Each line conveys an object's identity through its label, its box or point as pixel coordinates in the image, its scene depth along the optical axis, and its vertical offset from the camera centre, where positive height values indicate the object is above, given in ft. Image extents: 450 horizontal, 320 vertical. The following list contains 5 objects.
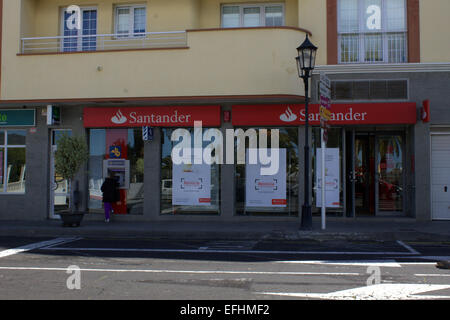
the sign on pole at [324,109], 39.91 +6.09
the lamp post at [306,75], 40.22 +9.12
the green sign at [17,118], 51.26 +6.69
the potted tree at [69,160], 44.09 +1.72
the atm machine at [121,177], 50.60 +0.12
